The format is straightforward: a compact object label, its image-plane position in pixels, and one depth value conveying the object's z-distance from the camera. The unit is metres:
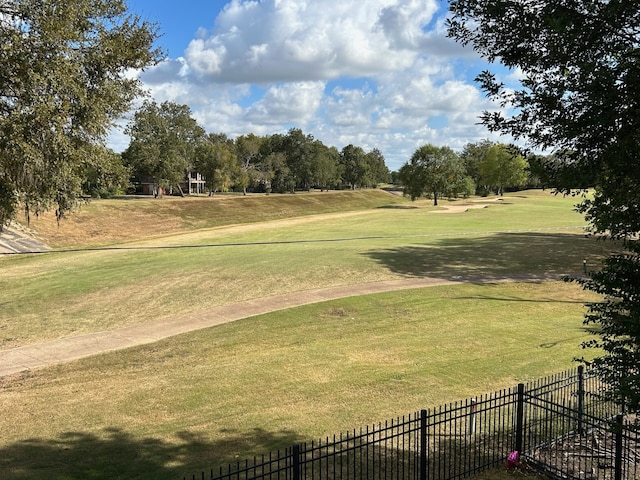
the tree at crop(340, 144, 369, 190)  149.12
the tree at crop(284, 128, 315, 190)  126.81
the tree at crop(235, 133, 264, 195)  110.64
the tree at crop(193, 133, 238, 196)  97.12
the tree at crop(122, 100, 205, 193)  76.19
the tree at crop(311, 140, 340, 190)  125.88
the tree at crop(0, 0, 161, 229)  12.91
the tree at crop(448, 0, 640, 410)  6.04
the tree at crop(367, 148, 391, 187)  159.24
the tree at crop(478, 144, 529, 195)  101.00
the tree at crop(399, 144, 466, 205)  85.75
